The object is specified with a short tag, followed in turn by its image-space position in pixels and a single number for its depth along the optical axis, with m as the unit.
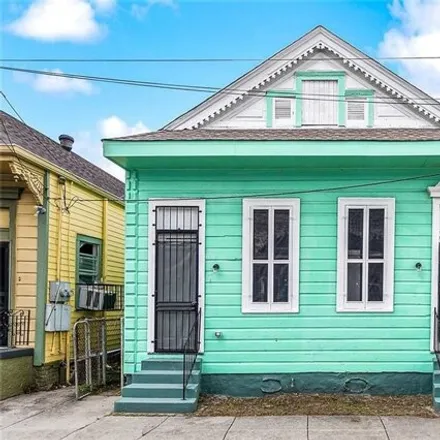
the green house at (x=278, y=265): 7.69
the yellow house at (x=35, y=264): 8.50
